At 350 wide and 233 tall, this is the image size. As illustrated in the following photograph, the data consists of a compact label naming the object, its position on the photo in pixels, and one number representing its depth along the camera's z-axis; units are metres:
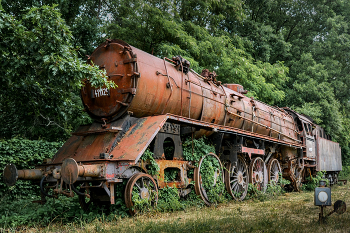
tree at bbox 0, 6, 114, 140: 6.00
